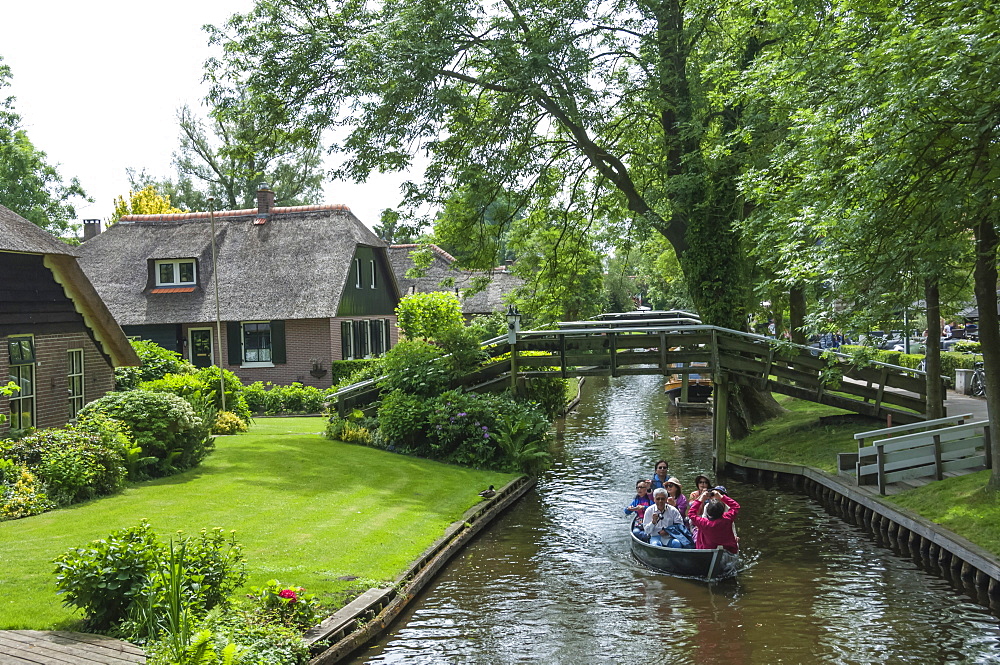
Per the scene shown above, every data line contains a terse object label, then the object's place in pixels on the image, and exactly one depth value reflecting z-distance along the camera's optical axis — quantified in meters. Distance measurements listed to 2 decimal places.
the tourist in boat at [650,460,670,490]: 17.25
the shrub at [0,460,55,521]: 13.38
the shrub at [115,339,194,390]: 22.37
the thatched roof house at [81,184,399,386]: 35.03
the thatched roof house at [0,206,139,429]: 16.67
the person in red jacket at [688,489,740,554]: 13.57
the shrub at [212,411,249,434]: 22.78
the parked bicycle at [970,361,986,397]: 29.19
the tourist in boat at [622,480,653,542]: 15.48
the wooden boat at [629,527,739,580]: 13.35
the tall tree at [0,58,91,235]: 44.47
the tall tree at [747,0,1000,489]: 11.10
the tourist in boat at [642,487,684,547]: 14.72
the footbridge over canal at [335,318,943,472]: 21.92
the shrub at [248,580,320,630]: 9.73
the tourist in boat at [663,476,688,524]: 16.00
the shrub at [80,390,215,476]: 16.61
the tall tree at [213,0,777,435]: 20.88
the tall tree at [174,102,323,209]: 23.03
